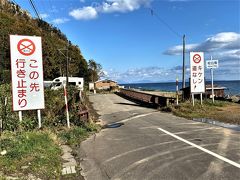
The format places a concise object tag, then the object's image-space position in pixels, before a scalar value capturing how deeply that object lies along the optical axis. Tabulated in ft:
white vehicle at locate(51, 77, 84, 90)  122.77
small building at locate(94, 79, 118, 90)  178.52
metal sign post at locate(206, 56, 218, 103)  39.47
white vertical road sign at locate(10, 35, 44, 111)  21.22
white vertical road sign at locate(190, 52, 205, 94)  37.67
